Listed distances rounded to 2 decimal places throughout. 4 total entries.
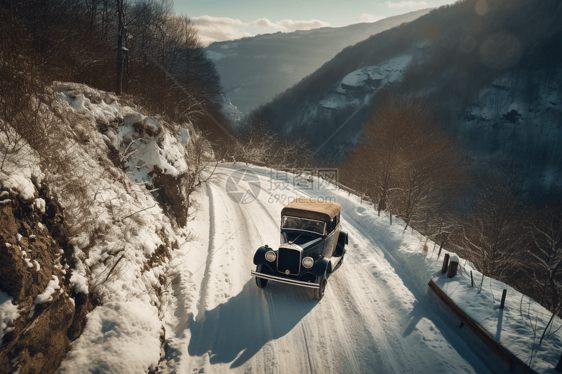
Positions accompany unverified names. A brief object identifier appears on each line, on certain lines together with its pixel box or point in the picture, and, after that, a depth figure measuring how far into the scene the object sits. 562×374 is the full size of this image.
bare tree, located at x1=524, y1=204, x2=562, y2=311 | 16.33
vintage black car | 6.34
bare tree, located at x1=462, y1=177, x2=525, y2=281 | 19.42
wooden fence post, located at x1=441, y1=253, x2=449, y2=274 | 7.13
